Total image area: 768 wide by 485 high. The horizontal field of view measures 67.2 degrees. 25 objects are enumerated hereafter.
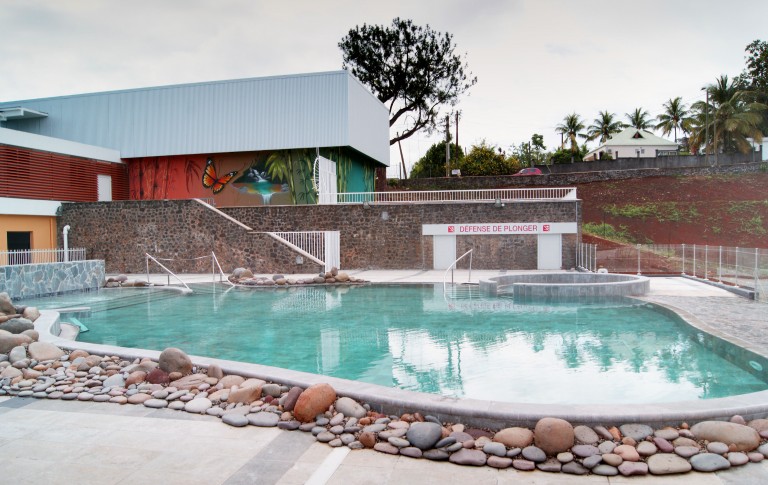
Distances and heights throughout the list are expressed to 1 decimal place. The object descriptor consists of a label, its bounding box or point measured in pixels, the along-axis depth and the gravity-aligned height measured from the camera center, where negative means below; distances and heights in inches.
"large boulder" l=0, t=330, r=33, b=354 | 283.0 -49.9
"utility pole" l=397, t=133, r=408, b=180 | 1969.2 +275.4
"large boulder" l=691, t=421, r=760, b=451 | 164.9 -58.4
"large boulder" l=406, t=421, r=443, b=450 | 166.2 -57.6
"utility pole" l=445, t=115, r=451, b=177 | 1606.8 +290.1
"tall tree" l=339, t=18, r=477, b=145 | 1568.7 +478.1
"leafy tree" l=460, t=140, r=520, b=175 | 1541.6 +196.5
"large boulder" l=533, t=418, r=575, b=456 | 163.3 -57.3
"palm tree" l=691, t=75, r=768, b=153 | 1727.4 +353.9
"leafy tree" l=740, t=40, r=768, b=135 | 1802.4 +507.4
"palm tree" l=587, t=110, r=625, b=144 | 2581.2 +485.0
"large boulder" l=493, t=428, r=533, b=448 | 167.0 -58.9
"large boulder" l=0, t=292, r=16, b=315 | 386.3 -44.0
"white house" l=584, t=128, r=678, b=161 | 2160.4 +335.0
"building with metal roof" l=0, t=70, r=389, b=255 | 999.0 +183.3
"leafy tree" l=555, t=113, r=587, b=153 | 2706.7 +507.6
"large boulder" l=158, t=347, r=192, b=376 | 247.1 -52.9
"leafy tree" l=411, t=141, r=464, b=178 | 2019.4 +284.0
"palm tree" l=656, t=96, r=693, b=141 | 2388.0 +491.8
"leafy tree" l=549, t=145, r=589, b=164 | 2059.5 +288.0
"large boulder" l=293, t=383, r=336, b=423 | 189.0 -54.7
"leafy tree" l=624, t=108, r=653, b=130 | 2632.9 +522.2
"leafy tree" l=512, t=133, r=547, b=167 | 2588.6 +388.9
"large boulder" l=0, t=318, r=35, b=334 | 321.1 -47.4
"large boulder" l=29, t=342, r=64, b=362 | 276.8 -53.9
